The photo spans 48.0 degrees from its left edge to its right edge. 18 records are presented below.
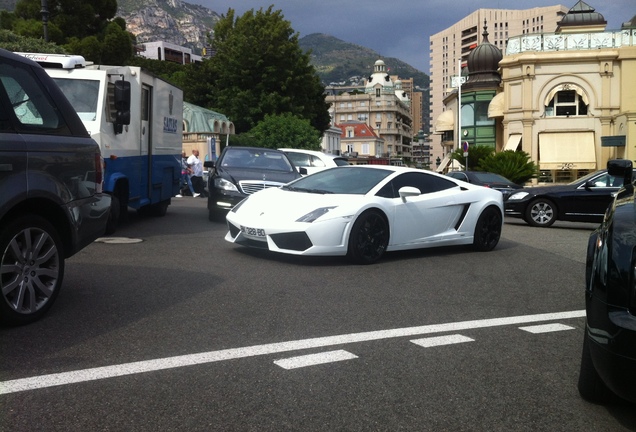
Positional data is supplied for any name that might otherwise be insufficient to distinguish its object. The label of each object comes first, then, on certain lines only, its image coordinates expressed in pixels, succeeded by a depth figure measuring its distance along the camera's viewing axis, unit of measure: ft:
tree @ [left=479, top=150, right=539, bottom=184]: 98.17
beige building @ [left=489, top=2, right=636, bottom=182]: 138.36
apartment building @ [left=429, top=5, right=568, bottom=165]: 607.78
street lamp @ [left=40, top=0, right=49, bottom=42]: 70.46
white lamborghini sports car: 28.25
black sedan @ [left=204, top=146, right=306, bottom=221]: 45.68
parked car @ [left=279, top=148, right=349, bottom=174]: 63.41
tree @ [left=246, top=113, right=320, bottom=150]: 148.87
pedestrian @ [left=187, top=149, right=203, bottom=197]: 86.54
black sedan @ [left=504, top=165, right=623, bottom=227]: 52.85
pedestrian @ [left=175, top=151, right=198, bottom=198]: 86.84
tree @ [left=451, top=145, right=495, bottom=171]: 119.75
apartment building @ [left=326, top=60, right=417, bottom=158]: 574.56
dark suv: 16.42
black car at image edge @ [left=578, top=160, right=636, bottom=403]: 10.09
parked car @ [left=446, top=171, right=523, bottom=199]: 69.58
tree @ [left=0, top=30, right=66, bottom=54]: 85.24
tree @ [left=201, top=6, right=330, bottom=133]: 164.96
